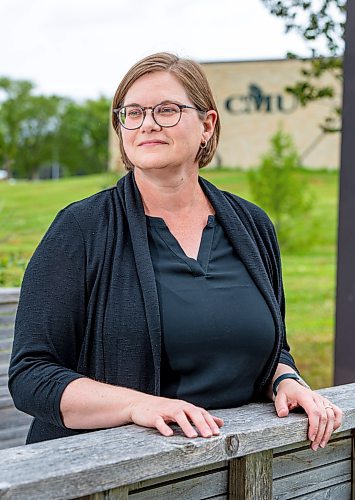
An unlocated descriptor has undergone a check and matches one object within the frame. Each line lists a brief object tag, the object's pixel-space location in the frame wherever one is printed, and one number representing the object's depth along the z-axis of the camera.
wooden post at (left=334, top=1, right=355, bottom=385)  3.57
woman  1.55
